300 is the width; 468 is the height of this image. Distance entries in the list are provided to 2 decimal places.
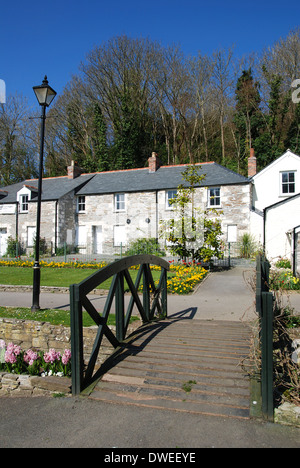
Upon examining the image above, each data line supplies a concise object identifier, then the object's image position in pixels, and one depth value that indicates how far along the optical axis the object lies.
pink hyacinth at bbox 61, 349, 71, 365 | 5.02
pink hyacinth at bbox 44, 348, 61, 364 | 5.17
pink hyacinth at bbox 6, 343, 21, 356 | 5.49
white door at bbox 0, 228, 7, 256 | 27.55
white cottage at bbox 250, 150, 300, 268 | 17.58
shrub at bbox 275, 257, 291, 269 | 15.21
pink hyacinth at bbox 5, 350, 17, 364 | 5.36
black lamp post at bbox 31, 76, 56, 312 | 7.98
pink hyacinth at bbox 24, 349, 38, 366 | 5.35
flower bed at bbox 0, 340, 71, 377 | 5.10
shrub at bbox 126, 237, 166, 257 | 21.92
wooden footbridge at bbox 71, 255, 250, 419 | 3.58
